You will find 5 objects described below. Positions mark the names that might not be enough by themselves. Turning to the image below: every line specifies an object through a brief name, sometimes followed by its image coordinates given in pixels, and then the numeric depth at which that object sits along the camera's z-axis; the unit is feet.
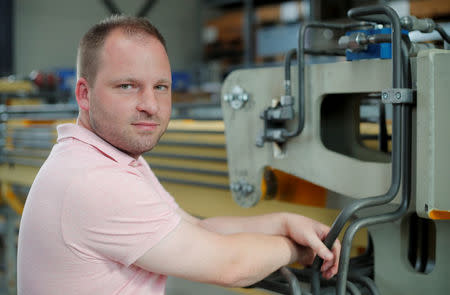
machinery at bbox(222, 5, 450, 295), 3.08
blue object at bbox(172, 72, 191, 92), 22.52
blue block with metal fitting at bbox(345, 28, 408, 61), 3.42
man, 2.84
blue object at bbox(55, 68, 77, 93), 11.52
